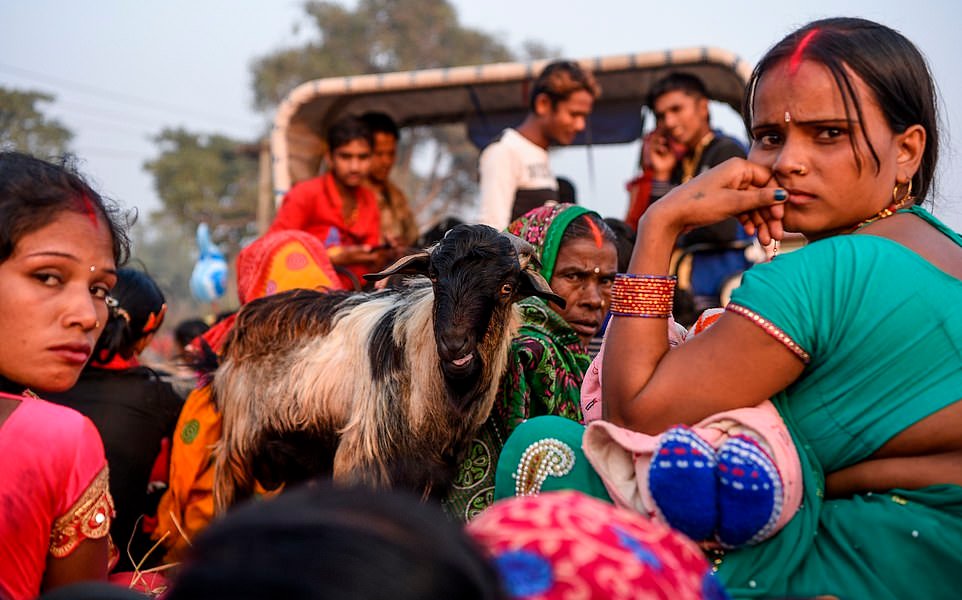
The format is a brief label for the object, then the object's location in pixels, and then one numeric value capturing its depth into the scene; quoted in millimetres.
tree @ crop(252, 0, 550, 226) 33969
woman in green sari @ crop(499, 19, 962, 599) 1793
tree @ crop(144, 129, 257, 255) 34375
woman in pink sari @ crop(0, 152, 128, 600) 2133
